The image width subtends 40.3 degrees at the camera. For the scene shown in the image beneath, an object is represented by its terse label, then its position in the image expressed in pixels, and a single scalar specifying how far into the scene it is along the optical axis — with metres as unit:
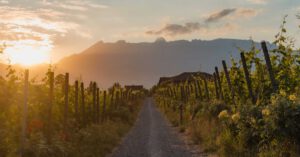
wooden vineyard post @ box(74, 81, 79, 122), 15.59
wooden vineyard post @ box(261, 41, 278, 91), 10.49
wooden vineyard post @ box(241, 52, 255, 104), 12.23
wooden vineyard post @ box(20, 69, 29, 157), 9.42
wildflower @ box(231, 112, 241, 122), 10.52
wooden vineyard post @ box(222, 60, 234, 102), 15.09
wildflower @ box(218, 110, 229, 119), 11.80
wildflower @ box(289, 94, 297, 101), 8.48
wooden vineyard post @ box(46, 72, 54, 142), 11.39
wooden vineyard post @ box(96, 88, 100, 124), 20.27
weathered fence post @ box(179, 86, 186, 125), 24.39
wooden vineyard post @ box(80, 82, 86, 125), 17.27
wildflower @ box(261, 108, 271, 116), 8.54
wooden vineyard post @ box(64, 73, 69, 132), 13.41
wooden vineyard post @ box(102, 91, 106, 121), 22.13
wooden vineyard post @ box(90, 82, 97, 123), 19.71
